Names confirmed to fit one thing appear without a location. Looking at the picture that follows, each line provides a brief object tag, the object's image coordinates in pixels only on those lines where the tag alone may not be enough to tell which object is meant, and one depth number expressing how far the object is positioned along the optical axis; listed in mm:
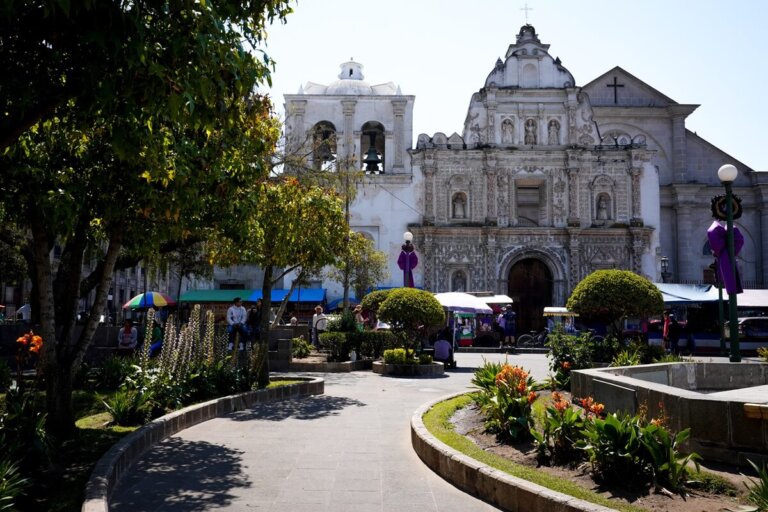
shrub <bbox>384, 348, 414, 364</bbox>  15547
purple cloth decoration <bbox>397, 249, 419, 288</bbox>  19875
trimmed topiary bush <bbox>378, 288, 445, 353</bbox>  15945
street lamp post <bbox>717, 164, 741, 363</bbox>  12430
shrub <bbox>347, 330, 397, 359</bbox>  17828
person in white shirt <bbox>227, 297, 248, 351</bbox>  15922
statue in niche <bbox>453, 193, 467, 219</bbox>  33219
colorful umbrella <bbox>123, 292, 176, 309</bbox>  22212
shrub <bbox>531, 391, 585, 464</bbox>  5703
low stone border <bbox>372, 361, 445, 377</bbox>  15367
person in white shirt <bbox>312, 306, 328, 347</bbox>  20016
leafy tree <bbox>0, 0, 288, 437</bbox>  4965
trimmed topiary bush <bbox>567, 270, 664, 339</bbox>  13430
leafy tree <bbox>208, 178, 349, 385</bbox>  11555
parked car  23984
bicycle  27797
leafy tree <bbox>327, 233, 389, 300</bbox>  28375
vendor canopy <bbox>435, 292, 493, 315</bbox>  22322
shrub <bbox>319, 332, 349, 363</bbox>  17141
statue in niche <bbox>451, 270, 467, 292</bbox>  32531
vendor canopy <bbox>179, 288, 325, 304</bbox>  31311
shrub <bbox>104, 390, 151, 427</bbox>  7895
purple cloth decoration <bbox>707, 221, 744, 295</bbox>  13388
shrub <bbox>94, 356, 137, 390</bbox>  11281
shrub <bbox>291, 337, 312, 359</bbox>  18172
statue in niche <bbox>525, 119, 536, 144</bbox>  33219
